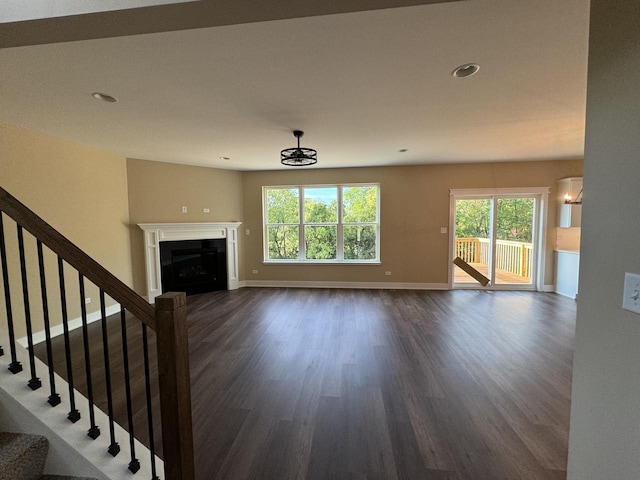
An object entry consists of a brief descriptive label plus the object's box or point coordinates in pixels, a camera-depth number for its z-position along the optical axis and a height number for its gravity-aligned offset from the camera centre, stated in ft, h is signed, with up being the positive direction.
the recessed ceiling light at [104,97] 7.85 +3.89
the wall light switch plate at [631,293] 2.89 -0.77
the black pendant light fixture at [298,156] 10.28 +2.70
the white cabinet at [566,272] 16.30 -3.08
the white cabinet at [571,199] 16.75 +1.58
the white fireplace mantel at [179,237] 16.15 -0.74
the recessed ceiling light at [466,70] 6.59 +3.91
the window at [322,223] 19.84 +0.14
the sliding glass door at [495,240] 18.29 -1.11
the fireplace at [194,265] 17.19 -2.68
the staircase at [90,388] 3.78 -2.50
